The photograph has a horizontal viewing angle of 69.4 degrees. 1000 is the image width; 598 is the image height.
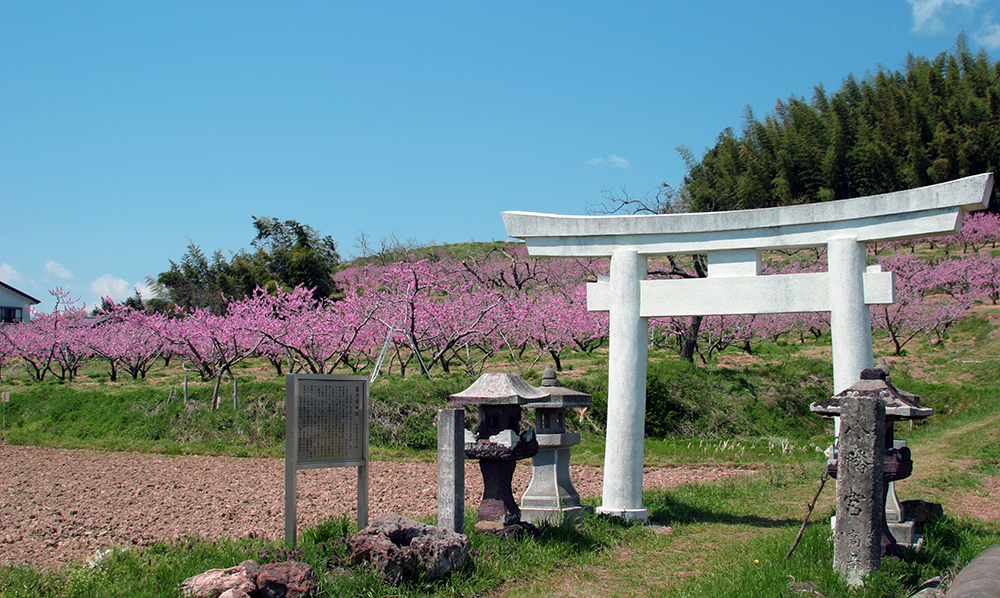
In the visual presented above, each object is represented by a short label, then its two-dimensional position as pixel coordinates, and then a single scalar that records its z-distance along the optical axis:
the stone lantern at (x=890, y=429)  6.02
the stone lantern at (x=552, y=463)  8.60
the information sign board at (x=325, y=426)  5.96
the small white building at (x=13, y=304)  49.50
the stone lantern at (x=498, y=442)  7.24
